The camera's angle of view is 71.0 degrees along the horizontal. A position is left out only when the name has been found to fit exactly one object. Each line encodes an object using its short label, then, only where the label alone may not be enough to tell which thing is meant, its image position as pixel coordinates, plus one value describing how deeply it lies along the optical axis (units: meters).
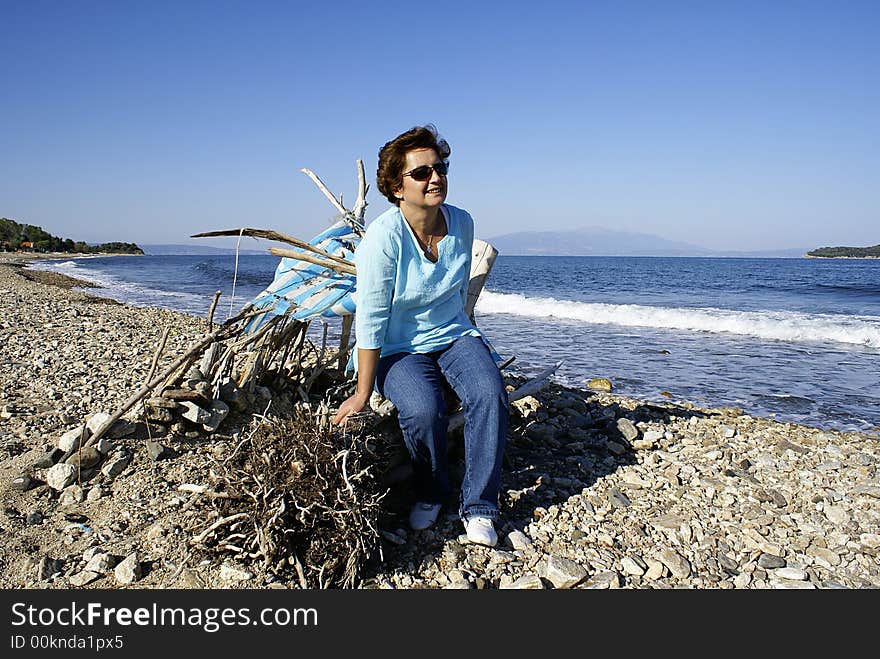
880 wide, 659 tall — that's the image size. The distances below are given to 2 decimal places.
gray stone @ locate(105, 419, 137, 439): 3.68
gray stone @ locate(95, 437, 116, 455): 3.58
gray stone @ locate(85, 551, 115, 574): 2.77
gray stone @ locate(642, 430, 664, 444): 4.81
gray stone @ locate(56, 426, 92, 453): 3.57
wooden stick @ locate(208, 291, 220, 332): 4.10
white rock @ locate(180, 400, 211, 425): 3.85
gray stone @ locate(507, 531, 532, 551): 3.20
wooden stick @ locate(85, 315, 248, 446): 3.60
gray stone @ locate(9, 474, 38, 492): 3.35
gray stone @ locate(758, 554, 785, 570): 3.13
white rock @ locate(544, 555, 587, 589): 2.87
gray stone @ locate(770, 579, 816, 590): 2.96
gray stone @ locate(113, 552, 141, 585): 2.72
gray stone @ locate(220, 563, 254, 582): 2.71
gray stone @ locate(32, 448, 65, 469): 3.50
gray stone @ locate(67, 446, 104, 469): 3.49
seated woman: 3.24
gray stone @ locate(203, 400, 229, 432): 3.92
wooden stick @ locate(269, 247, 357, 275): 4.09
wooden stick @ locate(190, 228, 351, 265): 3.82
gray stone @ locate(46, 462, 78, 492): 3.39
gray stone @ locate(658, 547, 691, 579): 3.03
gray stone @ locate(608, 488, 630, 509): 3.73
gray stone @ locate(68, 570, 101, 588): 2.71
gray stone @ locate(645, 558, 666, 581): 3.01
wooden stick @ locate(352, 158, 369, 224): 4.80
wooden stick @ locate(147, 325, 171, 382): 3.82
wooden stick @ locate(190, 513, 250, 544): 2.70
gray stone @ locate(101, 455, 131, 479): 3.50
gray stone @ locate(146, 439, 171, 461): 3.63
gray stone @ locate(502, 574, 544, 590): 2.84
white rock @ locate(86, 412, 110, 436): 3.65
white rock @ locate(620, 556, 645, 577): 3.03
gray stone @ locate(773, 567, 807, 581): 3.03
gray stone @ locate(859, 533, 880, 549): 3.35
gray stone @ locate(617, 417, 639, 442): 4.83
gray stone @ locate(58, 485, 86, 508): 3.29
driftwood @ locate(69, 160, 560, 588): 2.68
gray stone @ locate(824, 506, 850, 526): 3.62
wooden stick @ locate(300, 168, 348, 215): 4.68
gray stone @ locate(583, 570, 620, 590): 2.89
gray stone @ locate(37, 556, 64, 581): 2.73
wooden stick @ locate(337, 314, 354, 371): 4.76
